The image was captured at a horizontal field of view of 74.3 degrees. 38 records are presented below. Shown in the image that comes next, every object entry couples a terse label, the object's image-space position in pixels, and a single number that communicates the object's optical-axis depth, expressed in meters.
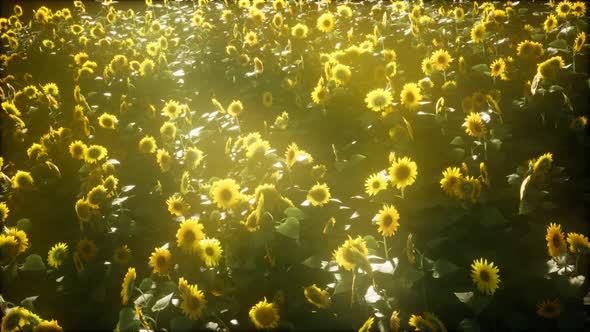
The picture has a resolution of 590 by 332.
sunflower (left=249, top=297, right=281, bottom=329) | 1.86
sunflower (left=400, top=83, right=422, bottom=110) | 2.79
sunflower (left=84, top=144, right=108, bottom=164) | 3.07
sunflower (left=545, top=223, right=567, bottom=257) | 1.80
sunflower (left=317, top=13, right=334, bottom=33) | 4.49
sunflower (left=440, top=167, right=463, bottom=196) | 2.21
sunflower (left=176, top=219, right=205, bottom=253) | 2.20
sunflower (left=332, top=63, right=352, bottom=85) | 3.25
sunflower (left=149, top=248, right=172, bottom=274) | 2.13
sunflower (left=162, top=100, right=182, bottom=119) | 3.56
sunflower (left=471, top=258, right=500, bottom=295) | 1.78
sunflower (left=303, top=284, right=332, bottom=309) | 1.85
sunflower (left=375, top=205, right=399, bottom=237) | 2.02
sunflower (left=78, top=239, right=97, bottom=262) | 2.40
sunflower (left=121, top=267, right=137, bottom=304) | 1.97
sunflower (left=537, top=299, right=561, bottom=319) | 1.75
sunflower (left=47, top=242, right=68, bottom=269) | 2.34
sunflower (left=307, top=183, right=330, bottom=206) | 2.41
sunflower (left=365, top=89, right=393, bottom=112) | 2.87
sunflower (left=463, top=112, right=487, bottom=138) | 2.46
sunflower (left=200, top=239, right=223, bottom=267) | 2.15
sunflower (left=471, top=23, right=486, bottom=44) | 3.39
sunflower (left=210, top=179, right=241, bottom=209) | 2.34
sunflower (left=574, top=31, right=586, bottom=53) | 2.80
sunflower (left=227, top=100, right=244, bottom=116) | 3.31
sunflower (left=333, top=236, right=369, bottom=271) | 1.77
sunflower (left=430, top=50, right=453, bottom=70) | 3.19
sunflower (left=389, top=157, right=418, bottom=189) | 2.24
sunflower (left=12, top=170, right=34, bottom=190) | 3.04
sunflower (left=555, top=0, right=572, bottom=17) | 3.38
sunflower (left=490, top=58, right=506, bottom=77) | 2.96
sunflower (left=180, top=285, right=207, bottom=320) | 1.91
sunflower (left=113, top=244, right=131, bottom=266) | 2.41
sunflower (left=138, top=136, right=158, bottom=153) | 3.21
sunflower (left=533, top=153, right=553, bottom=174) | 2.12
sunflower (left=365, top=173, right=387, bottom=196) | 2.33
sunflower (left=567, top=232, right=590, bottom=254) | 1.76
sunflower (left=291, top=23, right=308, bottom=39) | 4.46
